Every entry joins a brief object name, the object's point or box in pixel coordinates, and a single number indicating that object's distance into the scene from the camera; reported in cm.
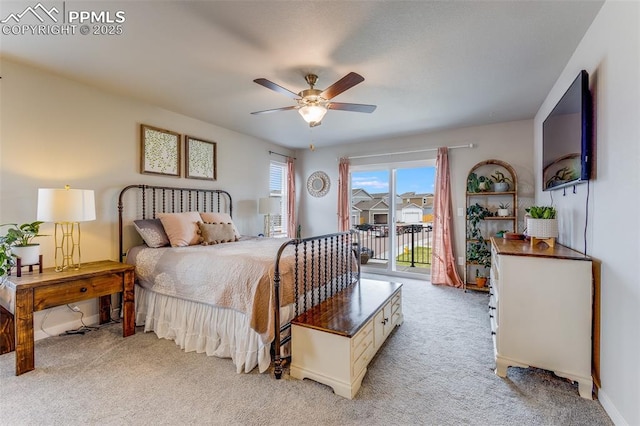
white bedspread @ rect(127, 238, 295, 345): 213
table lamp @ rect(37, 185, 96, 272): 238
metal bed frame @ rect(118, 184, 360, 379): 222
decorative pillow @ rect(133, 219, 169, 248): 314
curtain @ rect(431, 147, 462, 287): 456
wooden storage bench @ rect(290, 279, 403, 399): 190
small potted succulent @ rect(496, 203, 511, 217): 418
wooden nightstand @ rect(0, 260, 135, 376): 213
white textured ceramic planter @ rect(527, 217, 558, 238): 231
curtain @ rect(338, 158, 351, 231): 548
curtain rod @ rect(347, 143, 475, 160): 447
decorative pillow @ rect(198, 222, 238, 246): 339
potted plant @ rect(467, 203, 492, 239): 435
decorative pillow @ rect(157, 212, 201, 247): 320
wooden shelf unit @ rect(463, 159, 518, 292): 419
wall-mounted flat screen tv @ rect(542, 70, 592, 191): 194
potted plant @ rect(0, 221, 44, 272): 232
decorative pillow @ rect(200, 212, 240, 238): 377
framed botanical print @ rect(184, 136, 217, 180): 403
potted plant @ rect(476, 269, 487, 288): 423
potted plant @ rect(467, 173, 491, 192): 432
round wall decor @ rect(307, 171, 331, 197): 584
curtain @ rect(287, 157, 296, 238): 589
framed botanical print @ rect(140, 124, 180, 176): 350
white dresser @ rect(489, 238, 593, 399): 188
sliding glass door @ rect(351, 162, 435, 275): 511
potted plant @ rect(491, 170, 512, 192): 417
